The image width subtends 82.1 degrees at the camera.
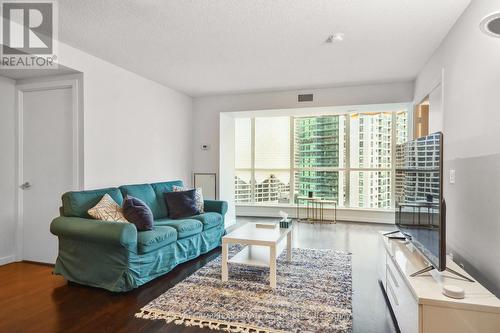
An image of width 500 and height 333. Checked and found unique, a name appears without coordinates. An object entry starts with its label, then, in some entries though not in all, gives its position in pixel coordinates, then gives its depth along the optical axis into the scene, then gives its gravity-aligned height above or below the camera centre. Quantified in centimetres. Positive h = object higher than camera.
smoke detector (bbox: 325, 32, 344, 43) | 297 +136
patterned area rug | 220 -120
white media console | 154 -79
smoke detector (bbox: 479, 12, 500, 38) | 139 +71
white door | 354 +1
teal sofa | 270 -84
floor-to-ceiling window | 621 +17
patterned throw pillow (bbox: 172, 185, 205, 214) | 421 -49
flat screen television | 185 -25
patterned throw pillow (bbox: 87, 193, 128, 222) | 301 -50
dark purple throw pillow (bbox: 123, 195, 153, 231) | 311 -55
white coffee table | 284 -81
